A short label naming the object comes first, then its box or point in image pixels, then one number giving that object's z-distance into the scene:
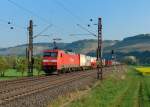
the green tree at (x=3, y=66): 79.50
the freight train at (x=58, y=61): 71.06
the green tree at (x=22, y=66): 84.21
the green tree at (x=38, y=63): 86.59
